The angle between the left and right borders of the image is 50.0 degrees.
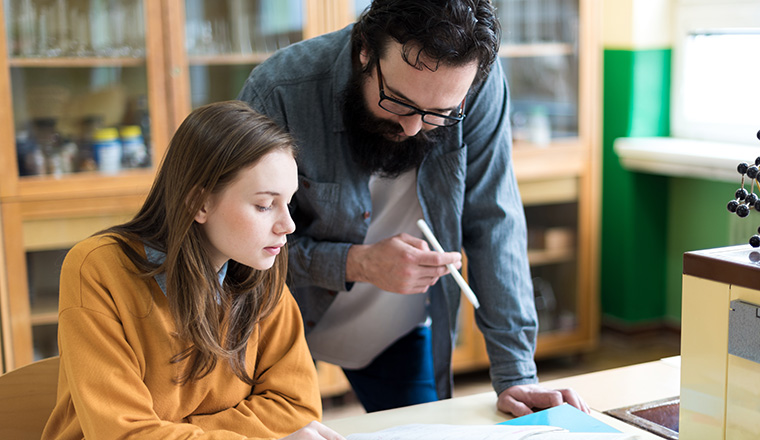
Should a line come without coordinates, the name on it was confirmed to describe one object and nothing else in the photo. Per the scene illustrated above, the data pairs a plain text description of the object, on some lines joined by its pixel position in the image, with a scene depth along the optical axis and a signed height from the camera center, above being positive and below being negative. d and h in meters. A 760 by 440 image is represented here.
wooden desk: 1.25 -0.50
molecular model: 1.08 -0.14
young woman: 1.03 -0.26
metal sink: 1.24 -0.50
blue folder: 1.16 -0.47
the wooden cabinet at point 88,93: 2.61 +0.04
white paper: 1.07 -0.45
